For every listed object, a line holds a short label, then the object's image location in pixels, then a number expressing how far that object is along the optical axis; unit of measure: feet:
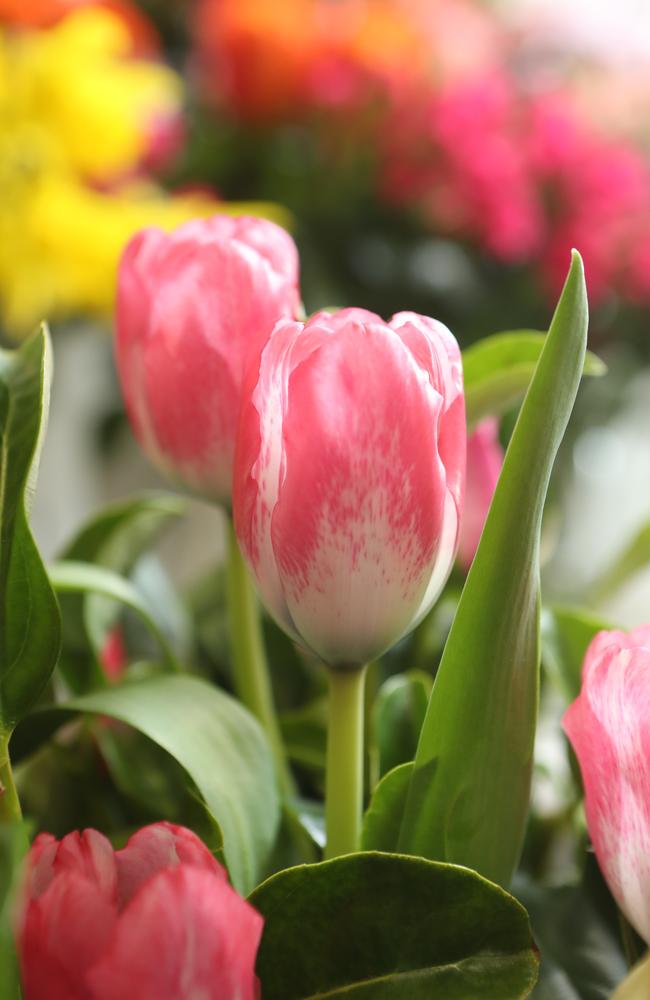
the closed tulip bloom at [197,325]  1.72
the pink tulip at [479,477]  1.94
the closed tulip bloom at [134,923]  1.49
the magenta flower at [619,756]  1.57
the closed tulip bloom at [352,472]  1.56
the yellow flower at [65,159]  3.76
